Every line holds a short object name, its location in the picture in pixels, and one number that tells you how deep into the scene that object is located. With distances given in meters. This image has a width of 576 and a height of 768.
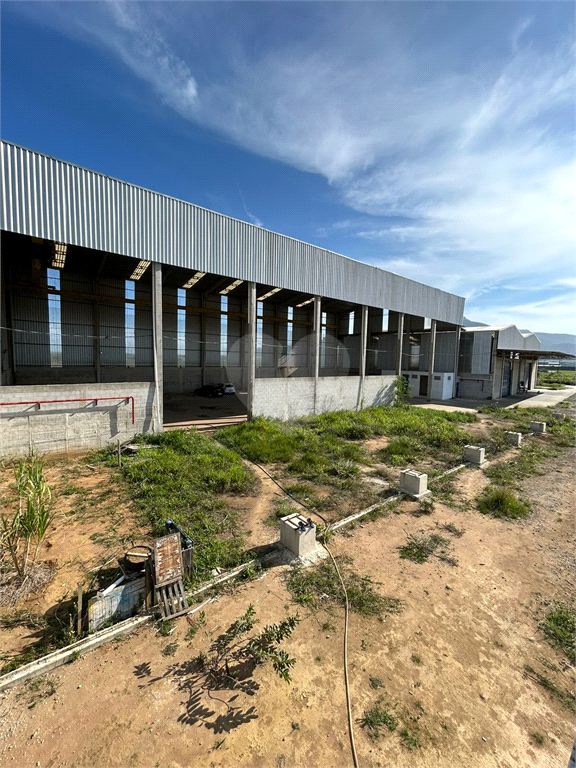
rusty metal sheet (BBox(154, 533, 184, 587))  4.11
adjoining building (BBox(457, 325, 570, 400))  26.92
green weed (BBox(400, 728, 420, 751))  2.71
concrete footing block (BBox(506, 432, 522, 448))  13.20
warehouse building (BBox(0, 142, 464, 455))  10.00
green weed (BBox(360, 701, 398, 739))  2.83
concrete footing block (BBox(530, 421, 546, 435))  15.74
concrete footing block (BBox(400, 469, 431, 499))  7.82
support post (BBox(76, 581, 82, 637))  3.61
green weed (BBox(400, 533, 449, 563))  5.43
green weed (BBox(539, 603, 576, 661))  3.83
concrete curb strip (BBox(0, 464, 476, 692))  3.16
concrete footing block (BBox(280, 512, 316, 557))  5.26
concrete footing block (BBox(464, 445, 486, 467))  10.44
